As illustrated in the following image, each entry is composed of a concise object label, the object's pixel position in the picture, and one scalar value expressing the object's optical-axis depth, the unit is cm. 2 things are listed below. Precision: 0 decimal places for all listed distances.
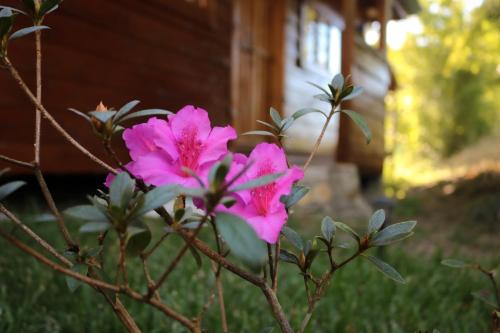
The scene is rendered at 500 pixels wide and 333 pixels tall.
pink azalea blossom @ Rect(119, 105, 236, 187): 20
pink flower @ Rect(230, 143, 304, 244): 18
